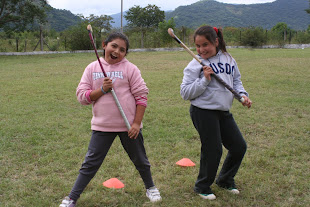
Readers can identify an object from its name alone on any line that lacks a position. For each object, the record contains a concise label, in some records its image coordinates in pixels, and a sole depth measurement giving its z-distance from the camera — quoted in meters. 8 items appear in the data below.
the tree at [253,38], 27.59
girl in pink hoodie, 2.53
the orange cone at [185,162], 3.58
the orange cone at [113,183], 3.10
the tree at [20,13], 22.50
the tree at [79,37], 25.02
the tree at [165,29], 27.78
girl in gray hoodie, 2.58
